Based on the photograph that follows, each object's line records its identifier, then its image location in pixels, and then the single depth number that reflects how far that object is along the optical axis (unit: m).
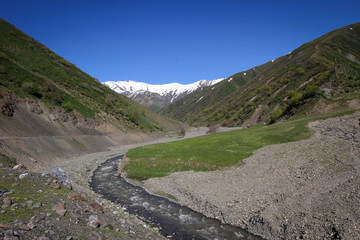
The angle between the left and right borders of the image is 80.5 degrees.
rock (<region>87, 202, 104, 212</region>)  17.14
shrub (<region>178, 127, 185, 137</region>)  105.43
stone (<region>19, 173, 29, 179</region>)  18.14
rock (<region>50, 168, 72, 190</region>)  21.64
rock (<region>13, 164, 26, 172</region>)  20.21
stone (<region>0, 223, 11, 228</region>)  9.91
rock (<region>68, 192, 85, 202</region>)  16.86
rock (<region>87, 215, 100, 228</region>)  13.20
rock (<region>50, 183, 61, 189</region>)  18.30
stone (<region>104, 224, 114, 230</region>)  13.79
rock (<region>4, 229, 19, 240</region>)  9.06
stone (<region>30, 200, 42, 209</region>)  13.37
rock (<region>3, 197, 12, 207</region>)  12.58
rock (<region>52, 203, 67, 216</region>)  13.37
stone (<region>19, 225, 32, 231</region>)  10.35
